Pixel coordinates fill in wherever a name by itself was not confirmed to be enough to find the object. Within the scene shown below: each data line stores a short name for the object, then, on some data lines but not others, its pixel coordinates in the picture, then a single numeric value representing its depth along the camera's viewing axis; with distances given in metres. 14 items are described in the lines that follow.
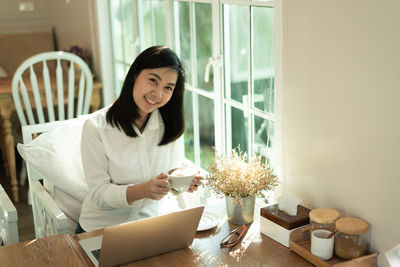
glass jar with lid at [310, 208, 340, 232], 1.34
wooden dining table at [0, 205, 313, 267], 1.33
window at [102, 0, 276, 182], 1.74
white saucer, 1.52
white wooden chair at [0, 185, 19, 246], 1.66
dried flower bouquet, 1.52
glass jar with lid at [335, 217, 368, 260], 1.27
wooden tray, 1.24
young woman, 1.68
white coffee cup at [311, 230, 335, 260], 1.29
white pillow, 1.95
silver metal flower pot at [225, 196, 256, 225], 1.54
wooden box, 1.40
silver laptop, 1.27
